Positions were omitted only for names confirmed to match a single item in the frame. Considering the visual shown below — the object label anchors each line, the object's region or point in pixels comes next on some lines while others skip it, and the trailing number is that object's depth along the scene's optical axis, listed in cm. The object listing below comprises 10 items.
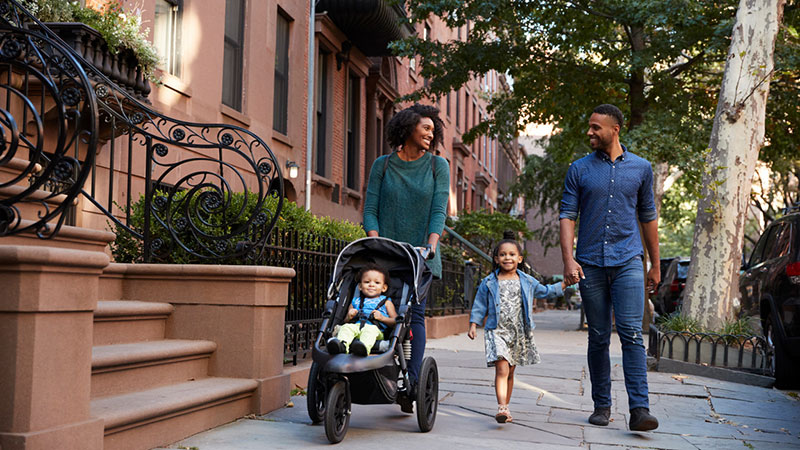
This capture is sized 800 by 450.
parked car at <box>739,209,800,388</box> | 844
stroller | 469
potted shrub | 746
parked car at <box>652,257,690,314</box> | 2000
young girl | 558
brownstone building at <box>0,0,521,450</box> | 354
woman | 563
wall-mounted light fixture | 1476
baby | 481
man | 559
